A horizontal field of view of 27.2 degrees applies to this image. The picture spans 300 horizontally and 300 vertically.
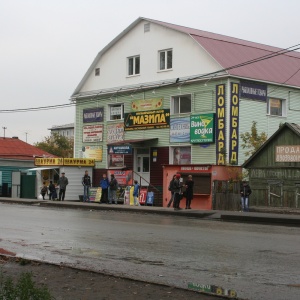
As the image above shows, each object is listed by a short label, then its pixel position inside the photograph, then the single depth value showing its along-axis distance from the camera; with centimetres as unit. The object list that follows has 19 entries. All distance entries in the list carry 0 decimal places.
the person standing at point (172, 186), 2859
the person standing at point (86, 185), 3603
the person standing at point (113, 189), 3372
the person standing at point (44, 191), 3771
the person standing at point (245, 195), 2712
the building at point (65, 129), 12812
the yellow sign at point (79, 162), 3738
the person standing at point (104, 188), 3434
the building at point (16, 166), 4181
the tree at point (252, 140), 3159
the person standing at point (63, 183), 3519
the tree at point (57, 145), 7906
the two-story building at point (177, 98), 3266
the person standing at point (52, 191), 3632
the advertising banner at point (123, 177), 3628
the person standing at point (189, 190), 2825
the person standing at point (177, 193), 2831
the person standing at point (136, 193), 3297
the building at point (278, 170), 2639
